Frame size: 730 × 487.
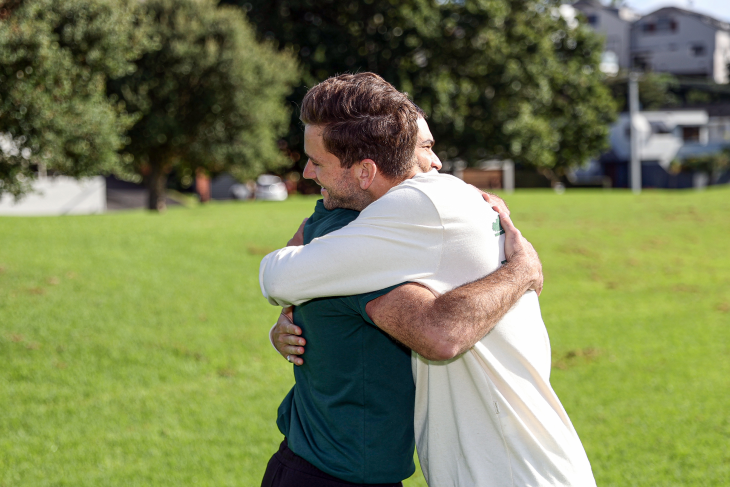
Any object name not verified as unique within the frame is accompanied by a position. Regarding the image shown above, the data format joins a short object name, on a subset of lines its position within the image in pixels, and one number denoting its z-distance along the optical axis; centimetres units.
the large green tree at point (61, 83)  1121
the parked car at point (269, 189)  4700
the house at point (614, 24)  7594
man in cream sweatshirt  182
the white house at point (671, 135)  6450
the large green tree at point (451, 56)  2736
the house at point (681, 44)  7525
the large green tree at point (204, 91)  2127
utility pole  4020
